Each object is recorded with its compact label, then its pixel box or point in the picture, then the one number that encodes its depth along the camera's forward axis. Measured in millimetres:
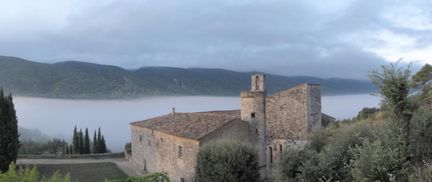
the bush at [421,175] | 12995
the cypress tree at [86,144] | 51281
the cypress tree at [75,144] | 51000
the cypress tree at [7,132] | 33906
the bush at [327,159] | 19719
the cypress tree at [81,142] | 50828
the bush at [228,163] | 23766
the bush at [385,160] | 14561
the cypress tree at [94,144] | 51812
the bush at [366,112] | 37094
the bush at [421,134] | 15859
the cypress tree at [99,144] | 51656
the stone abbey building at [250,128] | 29342
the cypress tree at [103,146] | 52125
